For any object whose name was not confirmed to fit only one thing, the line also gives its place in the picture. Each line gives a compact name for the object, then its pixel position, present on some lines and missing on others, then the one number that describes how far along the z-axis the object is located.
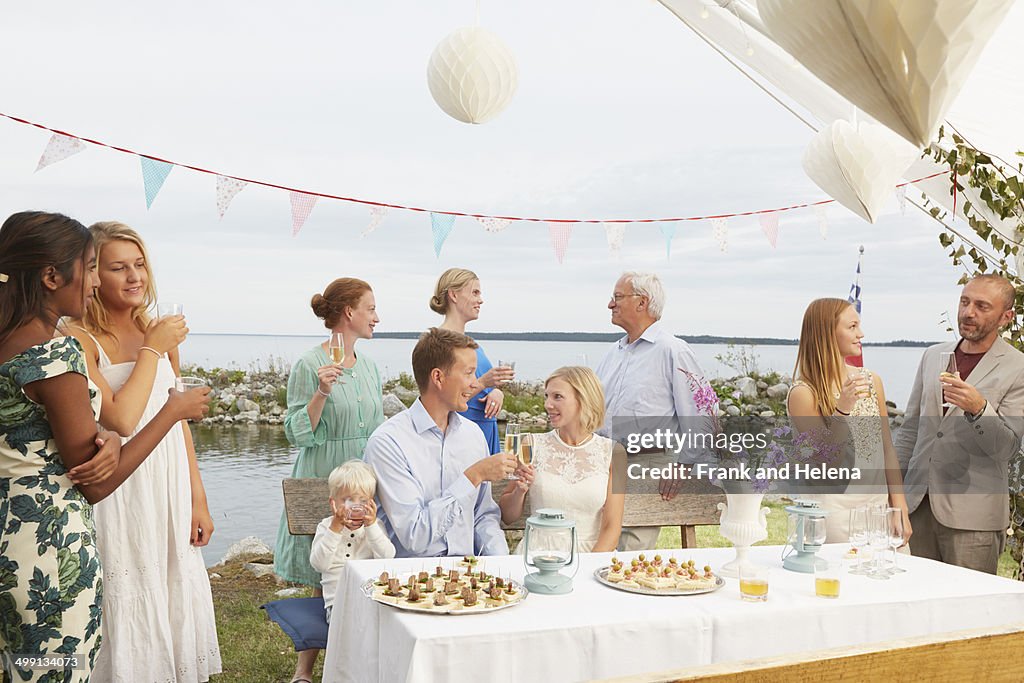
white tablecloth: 1.81
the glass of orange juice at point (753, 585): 2.12
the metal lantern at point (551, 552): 2.13
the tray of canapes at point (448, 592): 1.91
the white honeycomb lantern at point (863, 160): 3.24
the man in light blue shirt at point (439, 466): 2.57
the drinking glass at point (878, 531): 2.40
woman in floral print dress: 1.82
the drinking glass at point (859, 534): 2.43
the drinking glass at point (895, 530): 2.45
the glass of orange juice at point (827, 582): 2.19
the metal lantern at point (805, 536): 2.44
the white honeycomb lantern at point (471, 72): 3.44
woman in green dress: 3.23
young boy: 2.51
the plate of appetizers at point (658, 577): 2.15
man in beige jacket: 3.18
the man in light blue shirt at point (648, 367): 3.84
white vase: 2.33
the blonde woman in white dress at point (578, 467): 2.89
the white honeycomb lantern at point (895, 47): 1.11
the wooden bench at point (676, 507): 3.29
